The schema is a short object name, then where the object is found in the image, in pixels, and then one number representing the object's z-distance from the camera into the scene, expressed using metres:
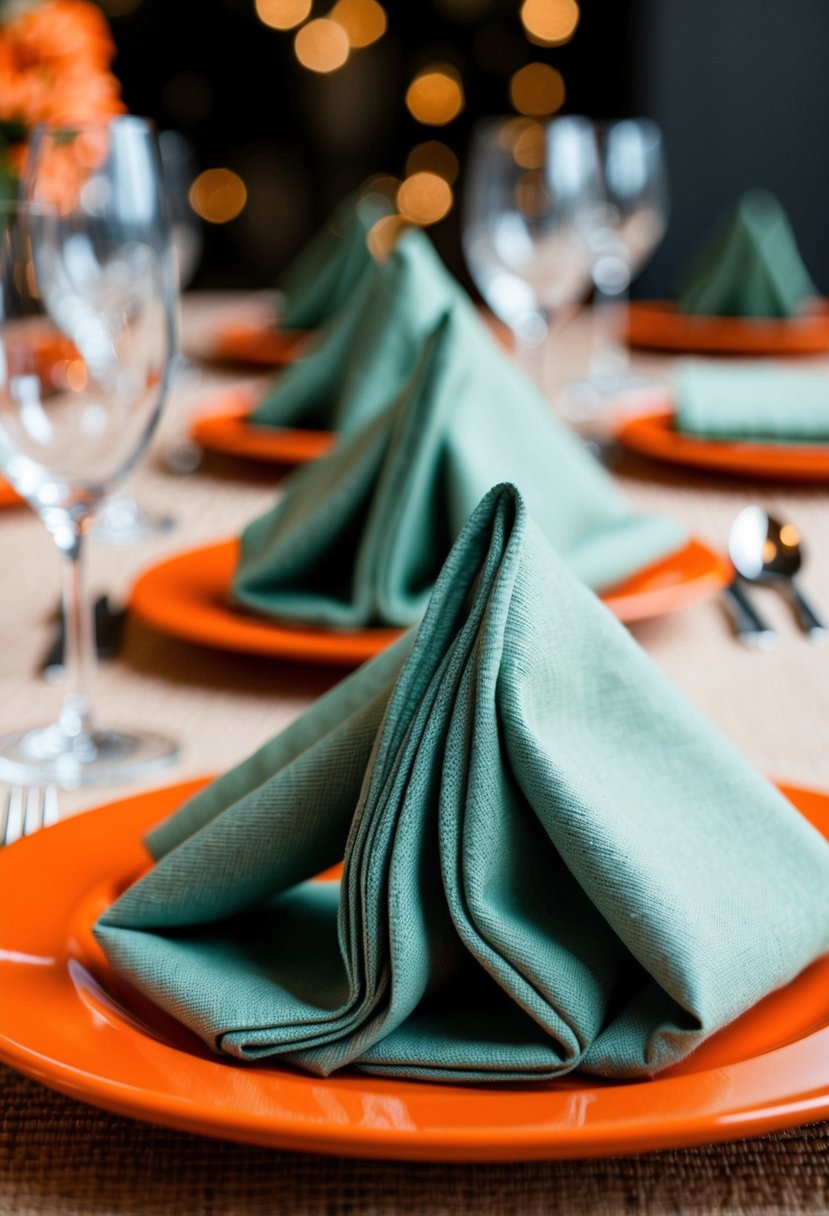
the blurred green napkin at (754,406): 1.23
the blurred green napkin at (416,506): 0.80
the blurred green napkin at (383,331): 1.10
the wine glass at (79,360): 0.68
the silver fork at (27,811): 0.59
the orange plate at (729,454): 1.17
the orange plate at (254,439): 1.23
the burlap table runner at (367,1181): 0.38
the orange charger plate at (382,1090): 0.35
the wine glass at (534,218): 1.43
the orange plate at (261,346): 1.76
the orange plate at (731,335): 1.81
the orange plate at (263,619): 0.78
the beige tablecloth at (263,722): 0.38
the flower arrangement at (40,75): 1.30
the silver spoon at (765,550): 0.96
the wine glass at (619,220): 1.54
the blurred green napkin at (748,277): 1.84
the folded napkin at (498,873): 0.41
